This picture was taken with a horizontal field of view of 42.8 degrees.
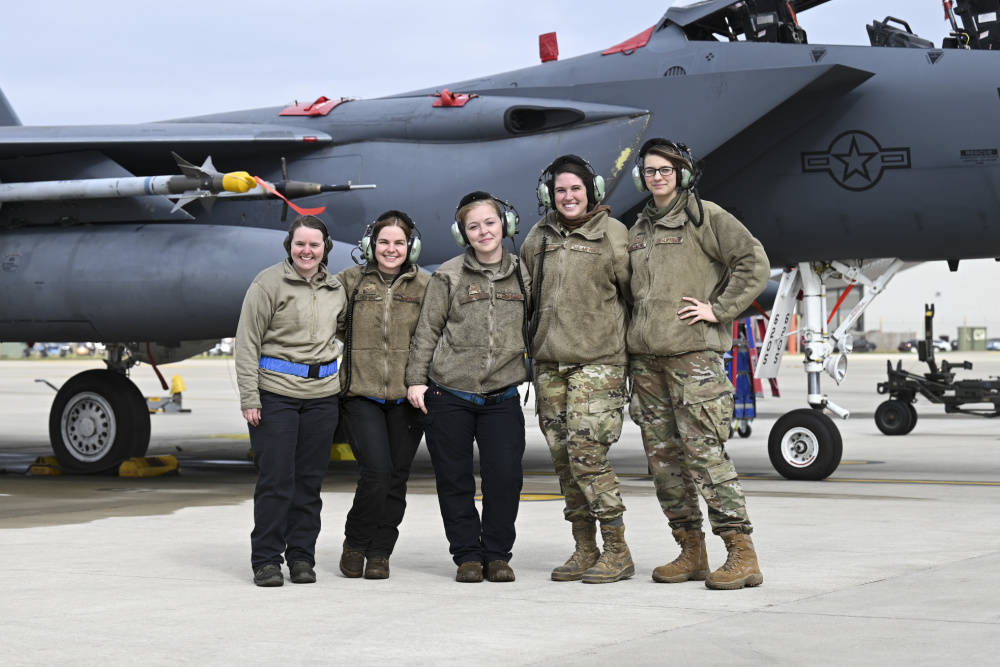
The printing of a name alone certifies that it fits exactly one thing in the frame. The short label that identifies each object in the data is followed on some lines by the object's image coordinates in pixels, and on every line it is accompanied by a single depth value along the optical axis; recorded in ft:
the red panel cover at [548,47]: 40.63
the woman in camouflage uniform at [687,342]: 19.99
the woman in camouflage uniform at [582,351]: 20.18
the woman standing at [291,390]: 20.85
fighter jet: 34.68
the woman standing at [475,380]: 20.67
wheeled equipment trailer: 59.26
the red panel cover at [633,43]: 37.61
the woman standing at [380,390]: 21.06
